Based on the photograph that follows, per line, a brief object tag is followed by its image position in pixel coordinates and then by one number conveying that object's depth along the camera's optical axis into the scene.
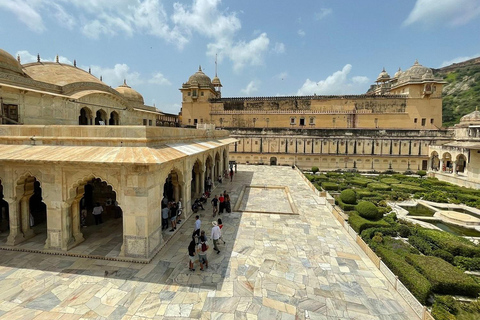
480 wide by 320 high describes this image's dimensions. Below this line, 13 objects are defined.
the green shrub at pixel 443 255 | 9.15
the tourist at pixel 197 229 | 8.13
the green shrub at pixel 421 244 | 9.67
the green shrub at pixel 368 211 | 12.56
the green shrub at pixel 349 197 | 15.43
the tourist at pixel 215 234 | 8.67
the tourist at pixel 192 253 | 7.29
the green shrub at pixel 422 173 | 27.66
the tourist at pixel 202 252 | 7.51
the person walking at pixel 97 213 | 10.79
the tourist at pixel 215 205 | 12.74
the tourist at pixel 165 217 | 10.41
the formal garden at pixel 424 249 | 6.64
